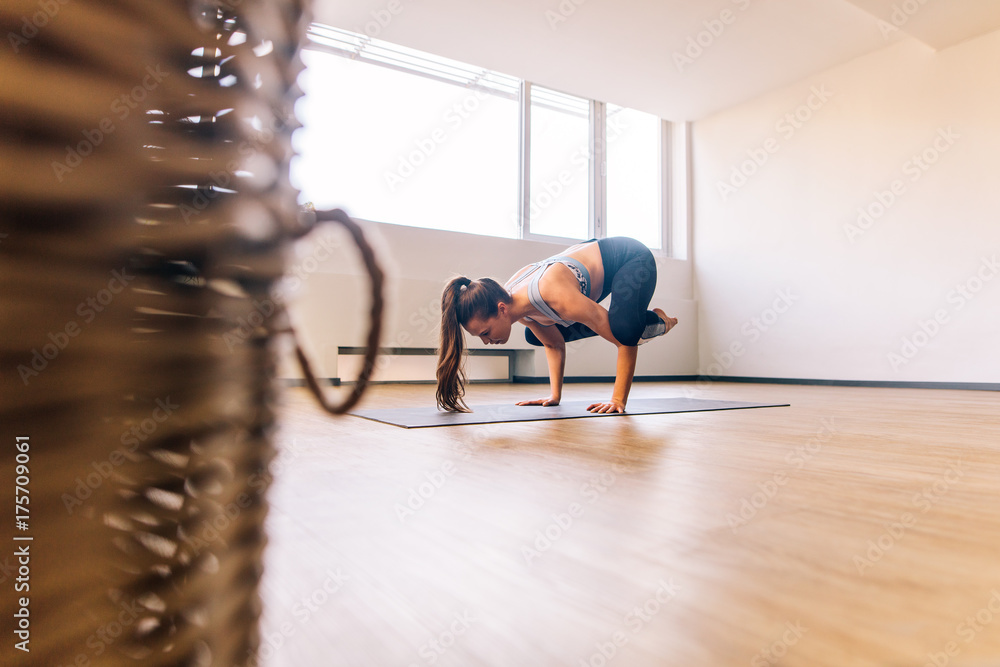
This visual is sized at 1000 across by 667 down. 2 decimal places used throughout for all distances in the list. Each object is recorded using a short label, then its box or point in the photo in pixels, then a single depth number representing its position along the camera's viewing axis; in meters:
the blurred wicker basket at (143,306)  0.13
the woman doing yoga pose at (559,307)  2.18
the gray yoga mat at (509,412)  1.90
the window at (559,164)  5.18
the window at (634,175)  5.66
